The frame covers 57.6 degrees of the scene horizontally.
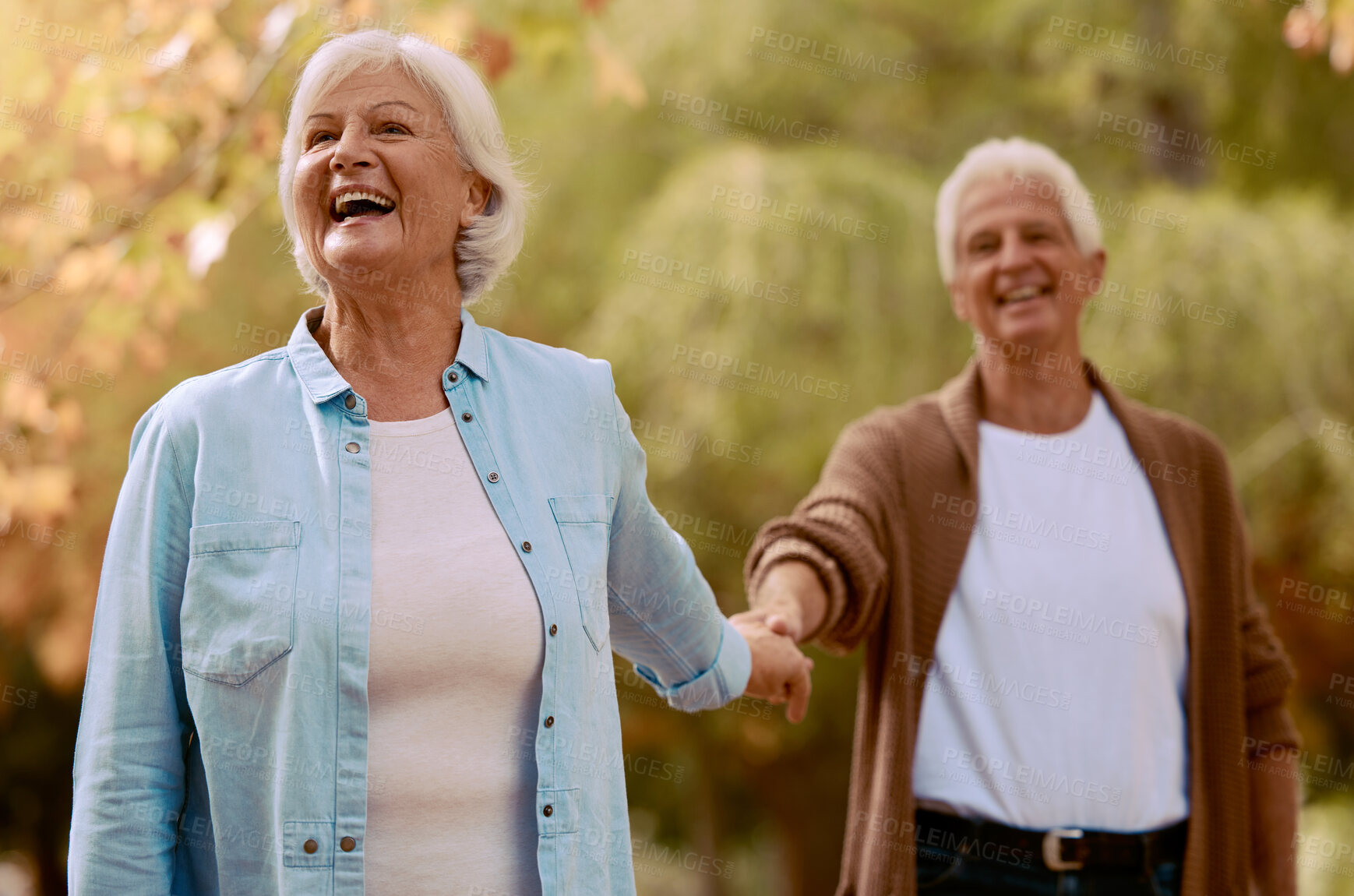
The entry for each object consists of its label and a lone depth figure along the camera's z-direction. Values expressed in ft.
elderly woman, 4.91
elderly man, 7.41
